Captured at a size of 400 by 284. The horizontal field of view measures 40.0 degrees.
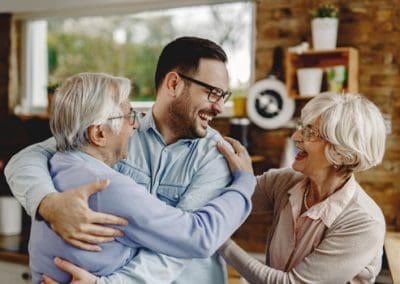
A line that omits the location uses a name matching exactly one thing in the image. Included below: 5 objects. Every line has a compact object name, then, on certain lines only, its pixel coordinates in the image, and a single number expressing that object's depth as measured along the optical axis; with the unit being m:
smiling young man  1.44
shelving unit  3.34
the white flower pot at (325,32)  3.35
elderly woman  1.68
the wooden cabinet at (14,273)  3.34
